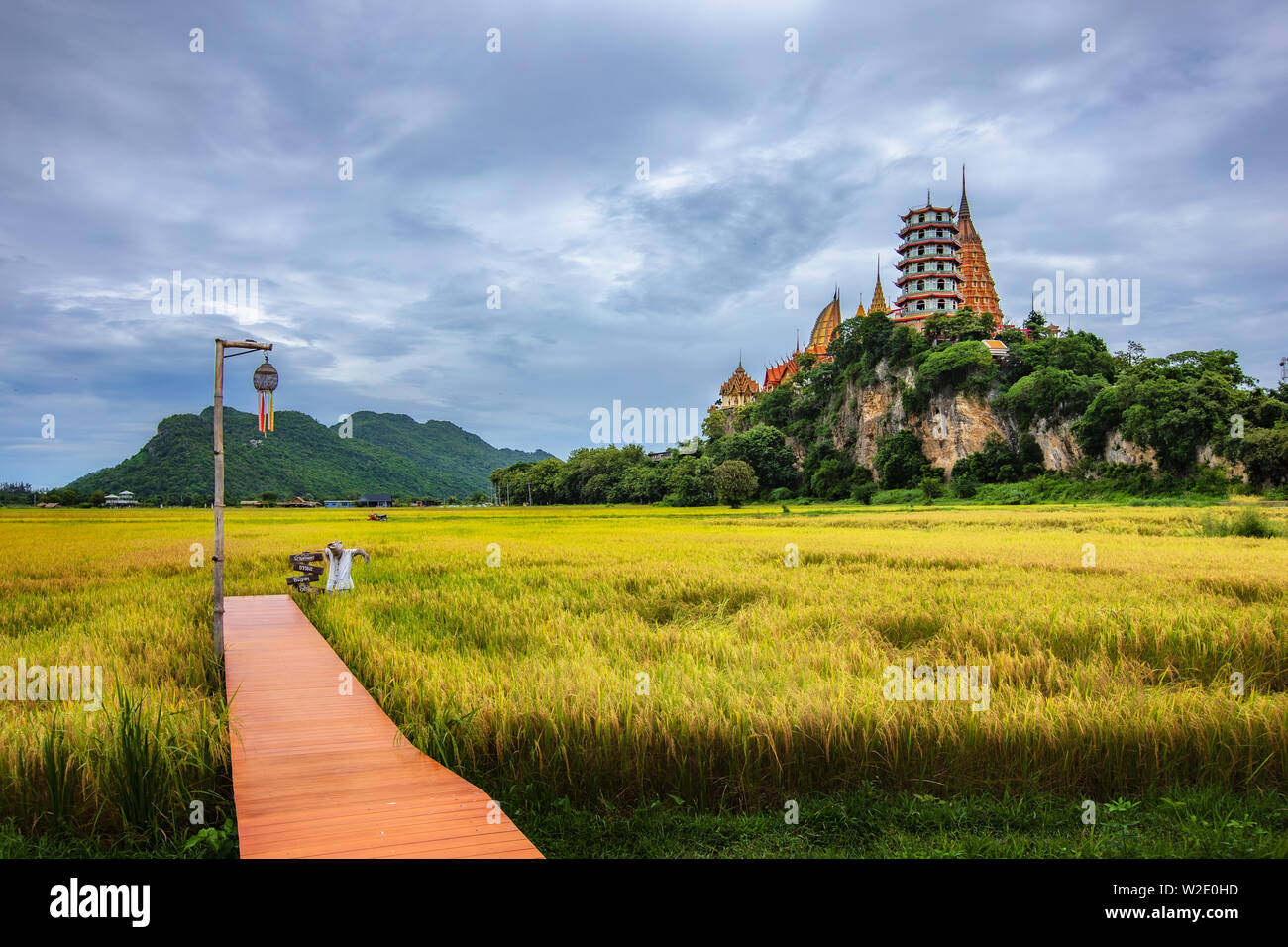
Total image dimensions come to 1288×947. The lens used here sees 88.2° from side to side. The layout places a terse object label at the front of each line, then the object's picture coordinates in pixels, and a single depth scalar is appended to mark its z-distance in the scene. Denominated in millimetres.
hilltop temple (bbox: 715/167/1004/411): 84938
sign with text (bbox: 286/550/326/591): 13195
